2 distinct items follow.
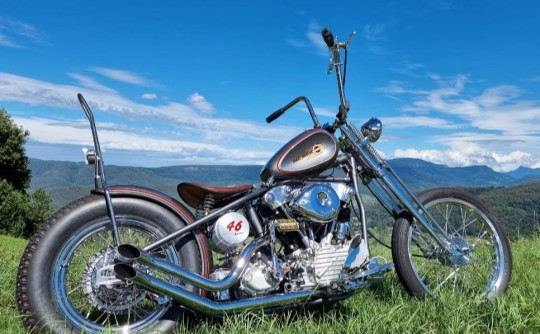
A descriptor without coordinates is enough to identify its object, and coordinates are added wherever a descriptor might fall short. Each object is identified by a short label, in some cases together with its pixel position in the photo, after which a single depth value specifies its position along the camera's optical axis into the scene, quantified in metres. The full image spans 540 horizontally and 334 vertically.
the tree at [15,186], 29.44
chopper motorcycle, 2.83
